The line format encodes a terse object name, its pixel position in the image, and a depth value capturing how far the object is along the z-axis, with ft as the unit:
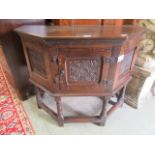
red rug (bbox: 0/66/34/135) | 4.96
